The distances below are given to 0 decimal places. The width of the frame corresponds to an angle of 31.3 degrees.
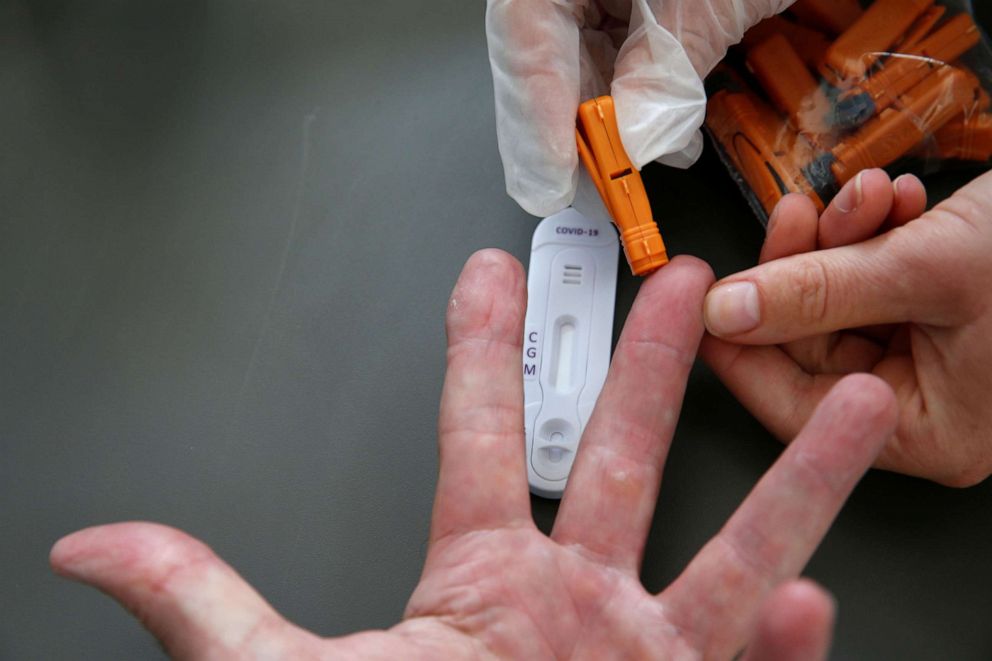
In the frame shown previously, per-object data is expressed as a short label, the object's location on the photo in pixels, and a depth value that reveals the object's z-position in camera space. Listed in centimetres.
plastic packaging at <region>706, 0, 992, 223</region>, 40
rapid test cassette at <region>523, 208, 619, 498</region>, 39
